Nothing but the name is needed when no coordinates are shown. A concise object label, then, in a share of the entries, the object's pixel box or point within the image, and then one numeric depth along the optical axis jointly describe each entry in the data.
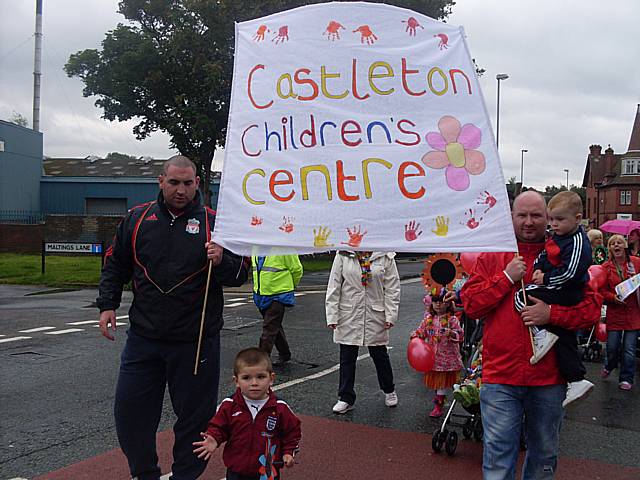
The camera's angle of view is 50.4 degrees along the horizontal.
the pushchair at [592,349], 9.51
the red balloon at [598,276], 7.88
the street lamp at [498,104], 30.04
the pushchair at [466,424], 5.24
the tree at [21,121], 86.61
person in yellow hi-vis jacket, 8.43
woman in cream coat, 6.48
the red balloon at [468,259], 5.11
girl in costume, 6.08
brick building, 63.06
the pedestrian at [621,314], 7.77
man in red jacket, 3.53
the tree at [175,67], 25.97
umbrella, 11.96
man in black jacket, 3.93
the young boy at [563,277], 3.48
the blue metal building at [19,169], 39.78
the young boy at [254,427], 3.55
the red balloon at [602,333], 8.73
